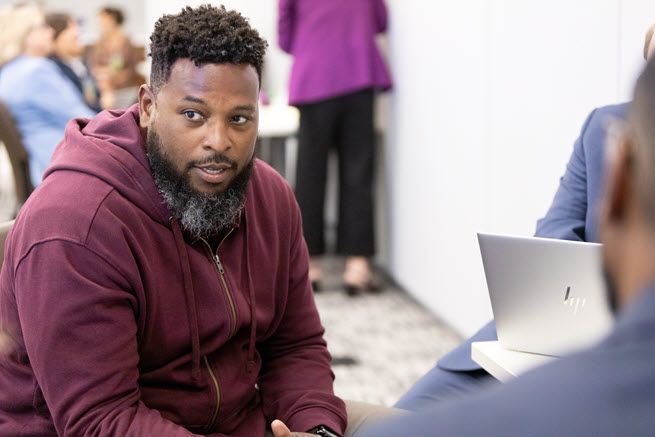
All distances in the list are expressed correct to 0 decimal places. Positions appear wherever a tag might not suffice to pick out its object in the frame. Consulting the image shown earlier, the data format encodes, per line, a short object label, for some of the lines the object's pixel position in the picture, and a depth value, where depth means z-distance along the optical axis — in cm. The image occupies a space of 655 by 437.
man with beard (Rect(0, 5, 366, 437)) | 150
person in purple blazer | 453
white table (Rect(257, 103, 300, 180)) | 514
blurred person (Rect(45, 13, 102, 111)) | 512
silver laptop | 150
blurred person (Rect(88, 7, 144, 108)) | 775
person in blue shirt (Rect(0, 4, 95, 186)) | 464
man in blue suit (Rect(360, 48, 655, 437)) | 60
